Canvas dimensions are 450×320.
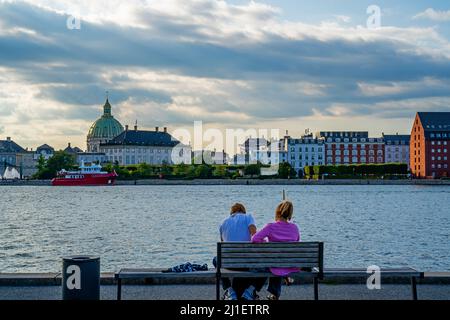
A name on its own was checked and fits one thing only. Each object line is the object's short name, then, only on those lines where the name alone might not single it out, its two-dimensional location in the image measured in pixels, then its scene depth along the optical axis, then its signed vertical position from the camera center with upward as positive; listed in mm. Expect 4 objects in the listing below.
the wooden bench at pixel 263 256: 10320 -1296
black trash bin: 9953 -1559
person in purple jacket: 10594 -951
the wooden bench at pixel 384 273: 10430 -1586
